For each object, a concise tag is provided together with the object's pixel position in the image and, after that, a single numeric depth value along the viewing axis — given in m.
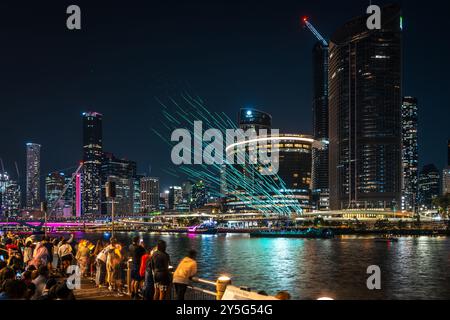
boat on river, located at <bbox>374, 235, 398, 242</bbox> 118.12
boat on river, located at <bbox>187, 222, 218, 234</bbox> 170.19
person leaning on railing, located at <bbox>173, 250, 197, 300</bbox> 11.77
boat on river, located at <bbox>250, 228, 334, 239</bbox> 143.25
